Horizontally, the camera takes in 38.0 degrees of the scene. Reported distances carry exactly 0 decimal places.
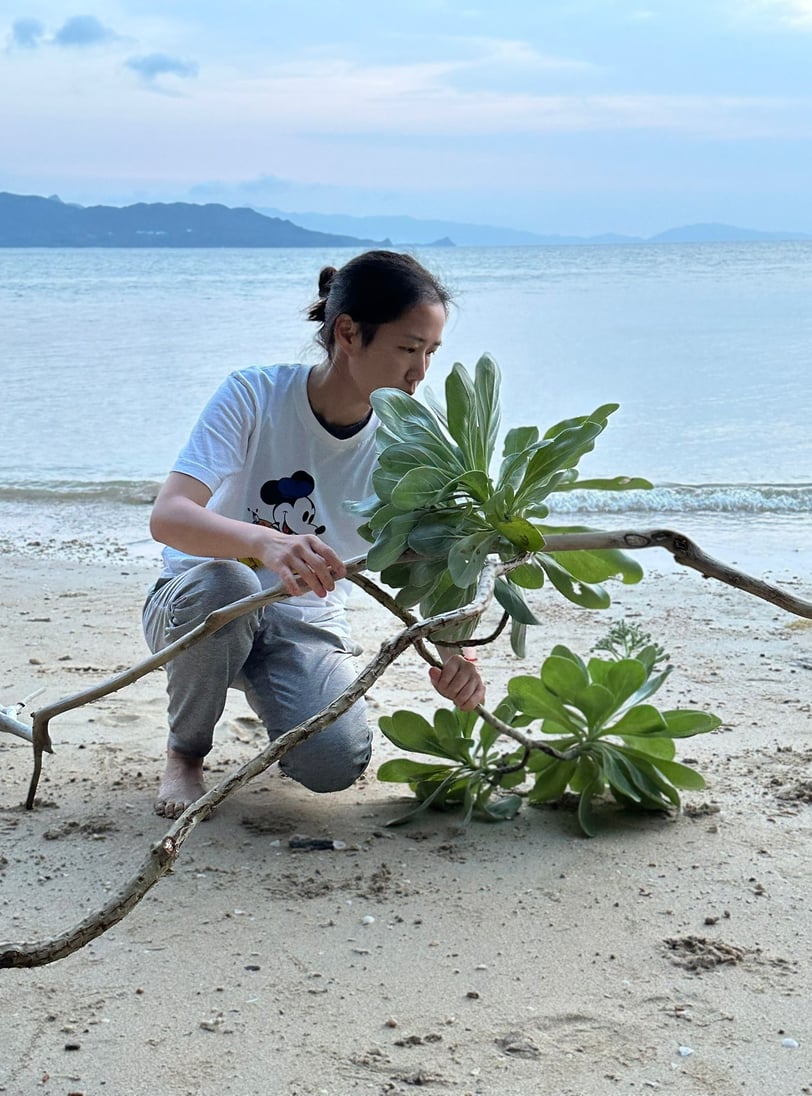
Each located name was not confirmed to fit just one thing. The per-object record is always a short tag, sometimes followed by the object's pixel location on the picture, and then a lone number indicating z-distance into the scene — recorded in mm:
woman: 2459
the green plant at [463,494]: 1909
